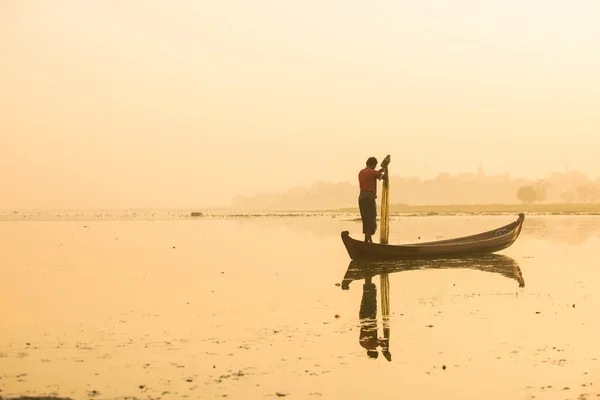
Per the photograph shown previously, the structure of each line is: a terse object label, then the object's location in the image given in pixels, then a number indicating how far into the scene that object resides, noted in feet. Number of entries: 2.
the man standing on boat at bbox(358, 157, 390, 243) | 80.74
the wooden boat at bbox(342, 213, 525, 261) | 81.00
